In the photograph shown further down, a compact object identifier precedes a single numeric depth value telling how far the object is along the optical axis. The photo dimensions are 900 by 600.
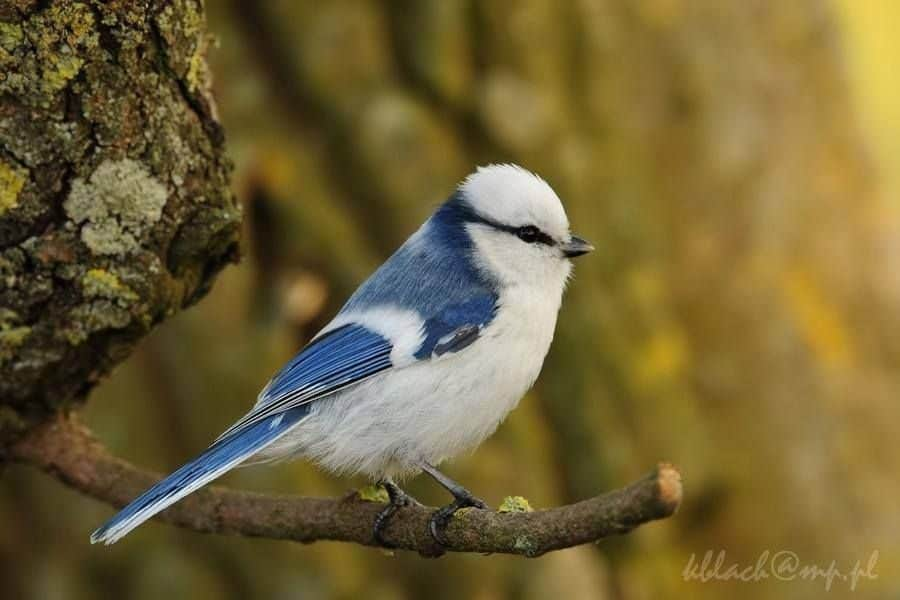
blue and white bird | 3.14
